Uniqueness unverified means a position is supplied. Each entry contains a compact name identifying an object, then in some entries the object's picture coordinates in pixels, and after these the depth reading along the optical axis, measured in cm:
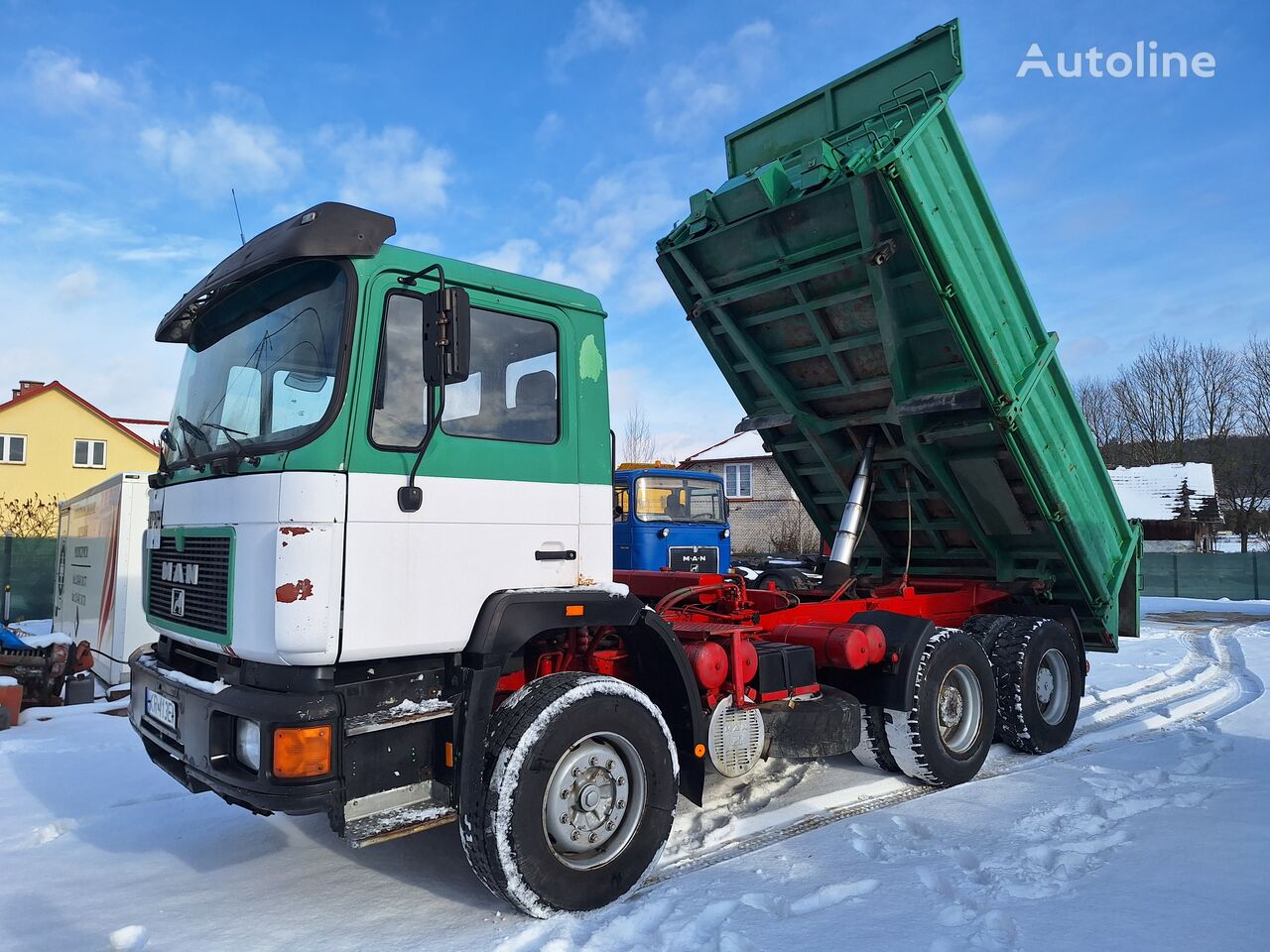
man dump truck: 325
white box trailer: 932
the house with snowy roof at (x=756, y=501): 3525
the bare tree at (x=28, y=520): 2741
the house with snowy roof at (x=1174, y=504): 3484
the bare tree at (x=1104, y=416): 4969
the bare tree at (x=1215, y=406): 4456
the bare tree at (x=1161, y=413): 4675
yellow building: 3159
